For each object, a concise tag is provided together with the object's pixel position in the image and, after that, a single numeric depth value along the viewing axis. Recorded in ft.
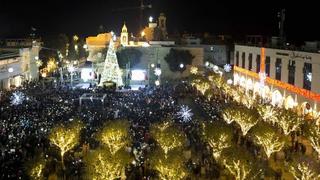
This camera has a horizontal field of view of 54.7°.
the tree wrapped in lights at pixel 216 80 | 99.54
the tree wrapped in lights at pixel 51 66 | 146.62
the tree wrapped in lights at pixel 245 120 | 56.77
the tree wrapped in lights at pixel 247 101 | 76.97
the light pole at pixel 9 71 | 105.64
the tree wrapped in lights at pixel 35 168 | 38.16
